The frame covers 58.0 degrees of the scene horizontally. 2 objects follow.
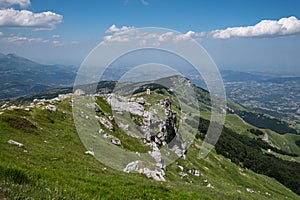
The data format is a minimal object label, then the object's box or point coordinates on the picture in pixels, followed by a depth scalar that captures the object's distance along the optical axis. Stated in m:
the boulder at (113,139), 61.69
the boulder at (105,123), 71.06
